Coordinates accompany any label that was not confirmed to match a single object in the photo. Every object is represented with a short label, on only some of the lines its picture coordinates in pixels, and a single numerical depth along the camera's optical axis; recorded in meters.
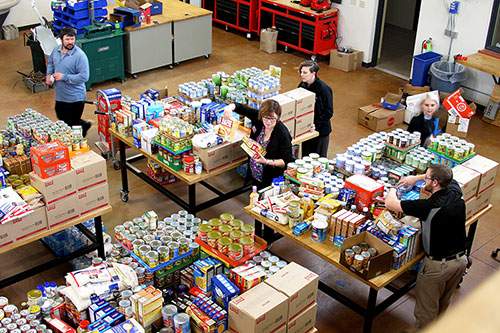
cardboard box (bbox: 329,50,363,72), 11.78
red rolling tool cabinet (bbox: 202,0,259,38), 13.34
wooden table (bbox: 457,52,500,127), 9.10
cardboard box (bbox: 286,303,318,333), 4.16
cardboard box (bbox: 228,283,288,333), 3.82
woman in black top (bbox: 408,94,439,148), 6.19
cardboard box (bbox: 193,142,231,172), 5.99
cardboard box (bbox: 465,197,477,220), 5.38
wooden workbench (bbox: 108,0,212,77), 10.80
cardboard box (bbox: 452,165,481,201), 5.19
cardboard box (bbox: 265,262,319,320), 4.06
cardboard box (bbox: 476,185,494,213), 5.54
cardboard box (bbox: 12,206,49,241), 4.83
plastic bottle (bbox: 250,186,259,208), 5.39
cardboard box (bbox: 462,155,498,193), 5.46
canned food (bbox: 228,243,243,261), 4.55
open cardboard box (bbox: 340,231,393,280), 4.39
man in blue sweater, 7.17
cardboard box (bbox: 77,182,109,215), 5.23
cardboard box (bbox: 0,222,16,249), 4.73
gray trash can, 9.87
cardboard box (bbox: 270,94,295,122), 6.48
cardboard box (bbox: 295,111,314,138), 6.82
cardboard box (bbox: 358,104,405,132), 9.42
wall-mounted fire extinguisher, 10.66
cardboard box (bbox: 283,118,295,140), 6.65
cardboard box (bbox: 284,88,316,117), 6.66
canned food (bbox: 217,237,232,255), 4.64
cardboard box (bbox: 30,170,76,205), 4.87
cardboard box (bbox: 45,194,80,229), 5.00
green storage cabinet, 10.12
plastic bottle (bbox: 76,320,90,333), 4.02
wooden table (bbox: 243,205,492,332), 4.52
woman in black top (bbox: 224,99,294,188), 5.79
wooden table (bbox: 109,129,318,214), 6.05
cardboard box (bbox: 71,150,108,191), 5.10
